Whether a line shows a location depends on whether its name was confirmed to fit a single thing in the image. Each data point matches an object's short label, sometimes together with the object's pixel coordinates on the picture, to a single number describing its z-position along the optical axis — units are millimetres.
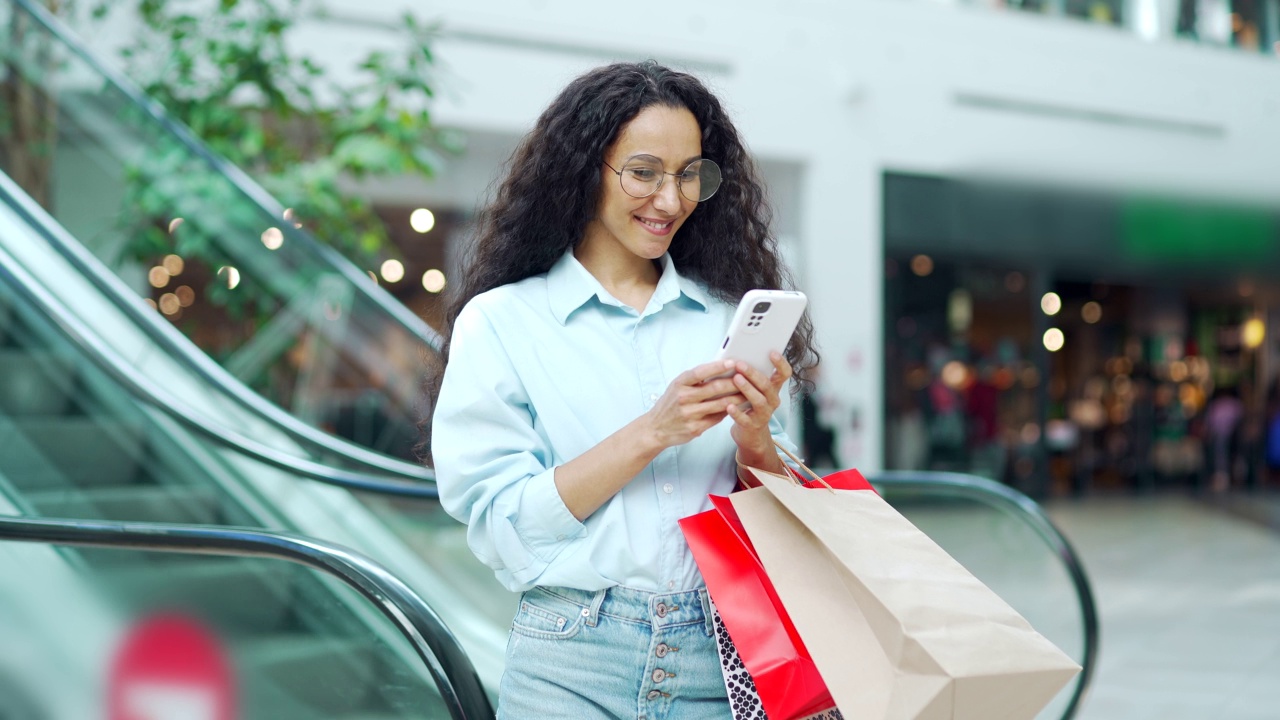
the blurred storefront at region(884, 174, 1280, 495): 11078
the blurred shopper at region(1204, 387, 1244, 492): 13789
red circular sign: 2396
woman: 1301
